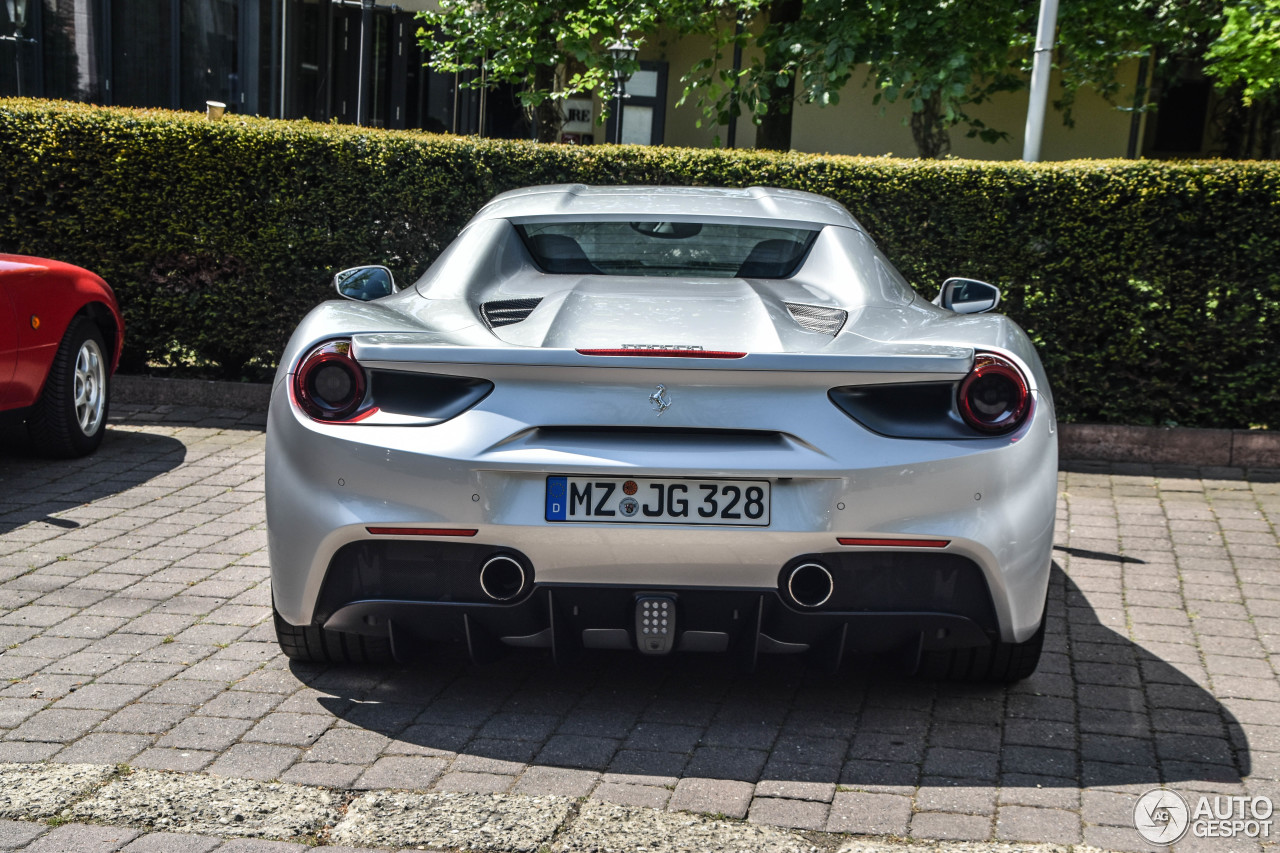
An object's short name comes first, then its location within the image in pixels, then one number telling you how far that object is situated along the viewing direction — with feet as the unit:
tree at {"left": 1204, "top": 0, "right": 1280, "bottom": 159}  31.42
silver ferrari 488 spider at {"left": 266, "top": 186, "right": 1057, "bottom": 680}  10.75
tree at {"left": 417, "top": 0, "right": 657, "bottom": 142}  34.35
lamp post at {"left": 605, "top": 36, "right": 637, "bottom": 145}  35.22
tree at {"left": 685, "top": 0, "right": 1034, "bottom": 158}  32.81
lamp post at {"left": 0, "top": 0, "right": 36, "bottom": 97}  55.01
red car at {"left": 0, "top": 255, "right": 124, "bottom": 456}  20.36
